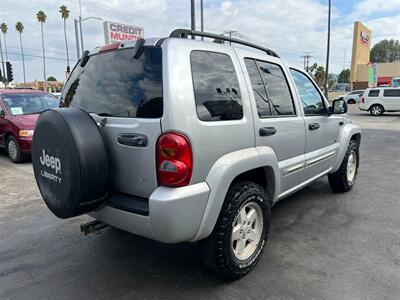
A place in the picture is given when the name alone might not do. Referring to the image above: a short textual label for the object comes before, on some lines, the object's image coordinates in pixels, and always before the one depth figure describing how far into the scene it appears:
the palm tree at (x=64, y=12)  56.81
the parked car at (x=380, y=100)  20.09
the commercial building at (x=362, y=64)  42.97
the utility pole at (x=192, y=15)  13.86
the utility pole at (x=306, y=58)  82.09
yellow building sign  42.58
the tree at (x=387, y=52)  97.56
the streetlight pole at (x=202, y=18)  20.34
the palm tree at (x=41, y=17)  63.47
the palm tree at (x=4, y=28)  64.80
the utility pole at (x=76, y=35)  19.99
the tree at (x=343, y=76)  107.14
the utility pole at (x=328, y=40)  28.32
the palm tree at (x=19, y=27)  72.00
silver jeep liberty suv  2.38
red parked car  7.80
